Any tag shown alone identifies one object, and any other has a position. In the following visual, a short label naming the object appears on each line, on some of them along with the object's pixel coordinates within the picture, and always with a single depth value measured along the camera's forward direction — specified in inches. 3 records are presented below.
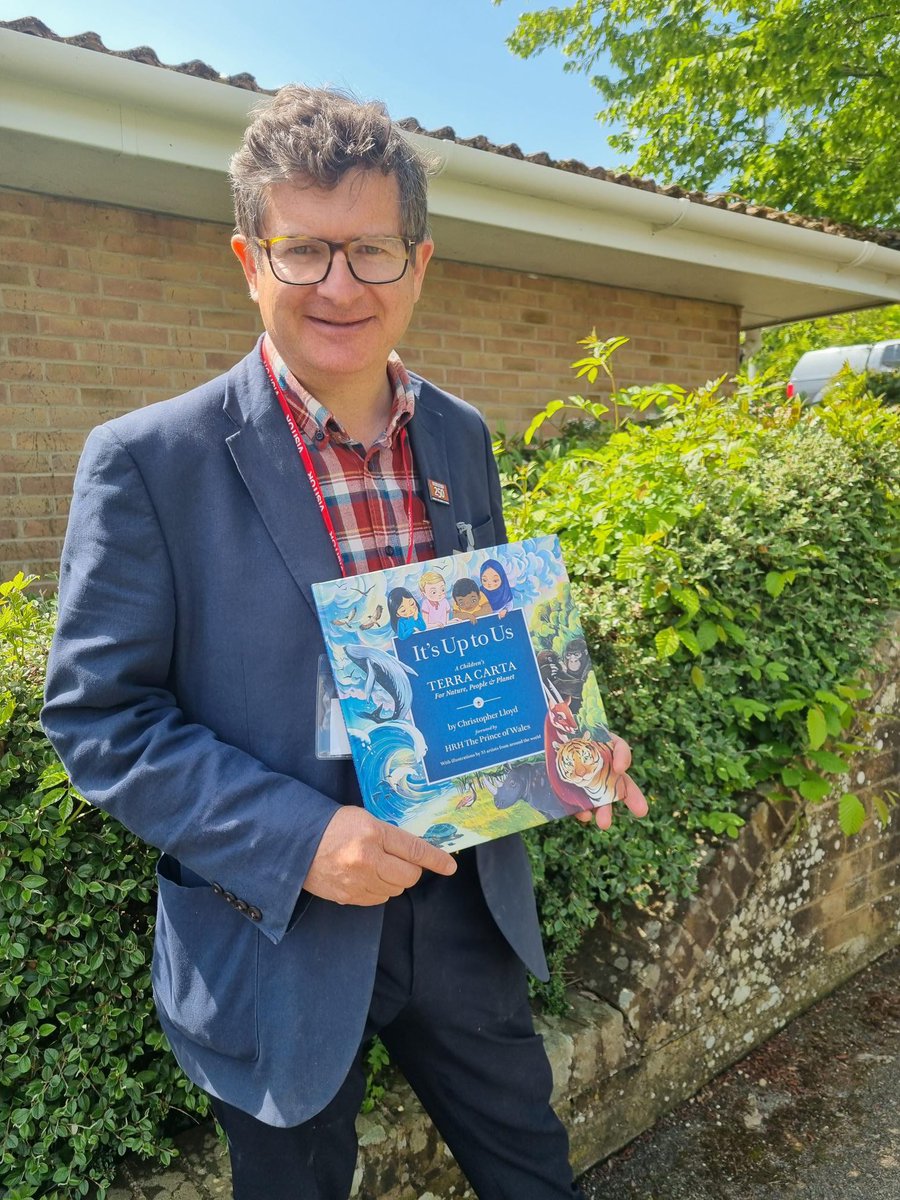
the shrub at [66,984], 62.7
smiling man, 48.4
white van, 524.7
